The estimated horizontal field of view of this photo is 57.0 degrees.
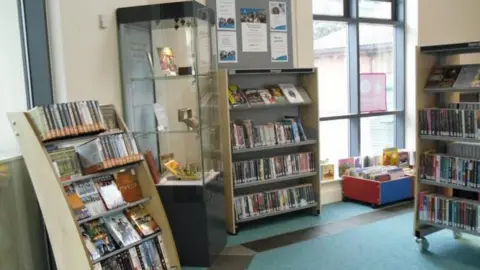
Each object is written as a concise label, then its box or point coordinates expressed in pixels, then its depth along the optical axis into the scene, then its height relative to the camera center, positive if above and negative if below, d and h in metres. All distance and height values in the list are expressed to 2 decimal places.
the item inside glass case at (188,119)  3.82 -0.26
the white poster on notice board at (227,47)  4.87 +0.45
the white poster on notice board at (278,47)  5.24 +0.46
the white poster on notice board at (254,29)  5.03 +0.66
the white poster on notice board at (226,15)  4.85 +0.80
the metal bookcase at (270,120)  4.62 -0.47
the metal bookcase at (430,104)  3.92 -0.23
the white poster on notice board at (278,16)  5.21 +0.82
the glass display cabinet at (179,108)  3.74 -0.16
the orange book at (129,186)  3.24 -0.70
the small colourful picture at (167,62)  3.95 +0.25
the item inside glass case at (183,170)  3.82 -0.71
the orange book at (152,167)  3.72 -0.64
